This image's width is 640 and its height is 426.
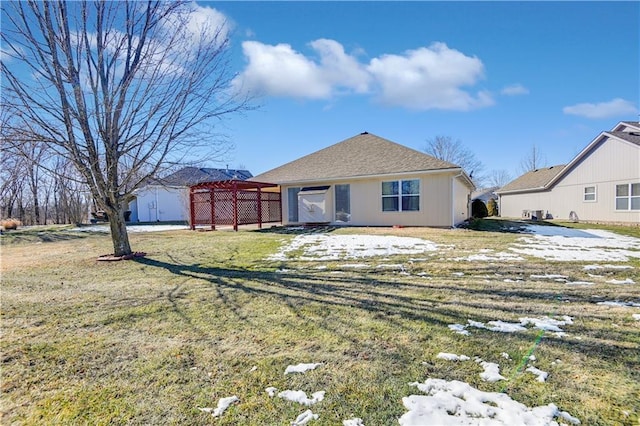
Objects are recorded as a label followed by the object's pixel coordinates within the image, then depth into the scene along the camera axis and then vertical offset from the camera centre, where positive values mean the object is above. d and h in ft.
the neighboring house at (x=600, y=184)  49.19 +3.47
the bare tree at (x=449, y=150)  133.01 +22.92
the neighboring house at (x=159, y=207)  80.84 +0.88
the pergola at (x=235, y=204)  46.15 +1.00
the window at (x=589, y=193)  56.42 +1.88
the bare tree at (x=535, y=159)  143.33 +20.11
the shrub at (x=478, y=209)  78.95 -0.81
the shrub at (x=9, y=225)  56.60 -2.04
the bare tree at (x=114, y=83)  21.07 +8.78
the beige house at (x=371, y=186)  40.45 +2.84
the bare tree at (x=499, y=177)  181.04 +15.90
